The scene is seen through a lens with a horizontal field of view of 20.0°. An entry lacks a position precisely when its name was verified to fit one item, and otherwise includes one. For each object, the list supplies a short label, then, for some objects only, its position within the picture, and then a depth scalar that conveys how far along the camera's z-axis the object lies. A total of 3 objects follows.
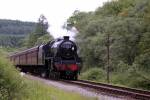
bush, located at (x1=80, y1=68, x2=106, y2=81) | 40.95
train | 36.12
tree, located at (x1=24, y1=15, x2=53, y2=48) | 127.61
